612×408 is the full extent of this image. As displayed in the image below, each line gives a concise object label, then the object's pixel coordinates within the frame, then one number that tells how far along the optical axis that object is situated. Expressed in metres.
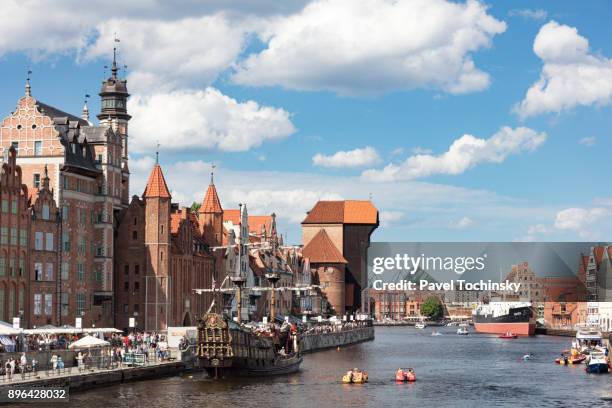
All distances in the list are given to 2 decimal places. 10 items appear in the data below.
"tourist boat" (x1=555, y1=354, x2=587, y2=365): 109.56
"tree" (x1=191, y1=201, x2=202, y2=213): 178.12
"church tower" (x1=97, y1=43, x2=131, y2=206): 124.81
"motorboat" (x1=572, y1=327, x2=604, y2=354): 134.89
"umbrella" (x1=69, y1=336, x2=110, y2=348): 77.75
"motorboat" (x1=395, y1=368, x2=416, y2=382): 87.31
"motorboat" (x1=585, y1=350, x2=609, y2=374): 93.06
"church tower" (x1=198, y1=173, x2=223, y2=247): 135.88
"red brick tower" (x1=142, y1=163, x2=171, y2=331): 112.38
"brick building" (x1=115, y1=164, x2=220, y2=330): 112.44
